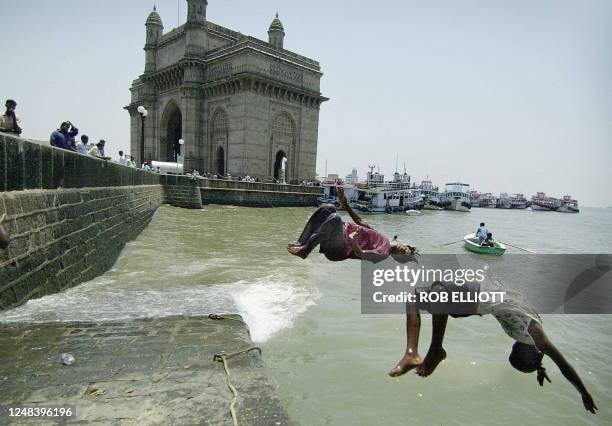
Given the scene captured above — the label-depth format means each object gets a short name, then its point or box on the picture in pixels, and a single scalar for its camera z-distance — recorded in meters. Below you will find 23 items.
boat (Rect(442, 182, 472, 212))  73.31
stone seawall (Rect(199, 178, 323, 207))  33.33
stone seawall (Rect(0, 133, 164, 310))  5.18
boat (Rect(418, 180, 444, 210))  70.46
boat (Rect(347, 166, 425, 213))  47.91
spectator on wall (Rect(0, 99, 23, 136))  8.12
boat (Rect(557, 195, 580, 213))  107.69
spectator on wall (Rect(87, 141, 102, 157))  15.68
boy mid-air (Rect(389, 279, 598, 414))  2.70
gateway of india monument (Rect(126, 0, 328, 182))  42.17
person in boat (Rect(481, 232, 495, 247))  20.64
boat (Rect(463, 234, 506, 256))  20.42
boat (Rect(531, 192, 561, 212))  105.25
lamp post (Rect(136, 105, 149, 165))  20.33
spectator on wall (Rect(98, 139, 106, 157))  16.77
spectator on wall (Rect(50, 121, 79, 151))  9.84
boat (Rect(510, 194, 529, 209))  111.12
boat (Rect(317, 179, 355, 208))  42.47
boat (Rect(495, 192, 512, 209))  112.18
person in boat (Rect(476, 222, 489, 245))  21.12
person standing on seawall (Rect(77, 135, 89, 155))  13.15
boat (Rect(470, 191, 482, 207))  115.62
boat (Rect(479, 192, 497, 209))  112.56
